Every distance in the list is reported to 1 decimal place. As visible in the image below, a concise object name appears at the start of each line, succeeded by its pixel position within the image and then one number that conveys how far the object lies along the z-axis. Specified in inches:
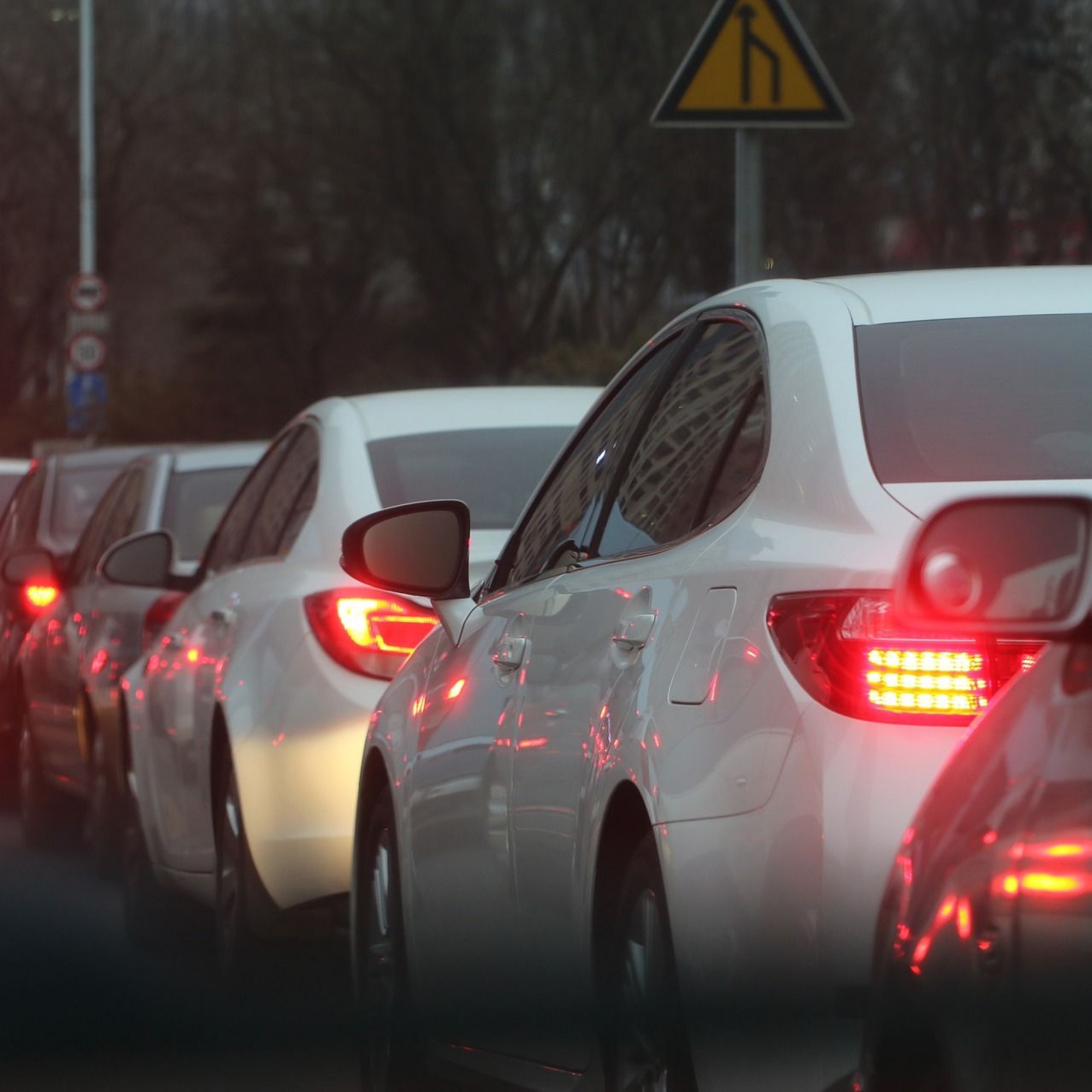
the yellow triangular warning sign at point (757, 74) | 678.5
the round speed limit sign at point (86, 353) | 2236.7
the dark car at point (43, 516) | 980.6
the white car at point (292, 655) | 470.9
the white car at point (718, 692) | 228.5
